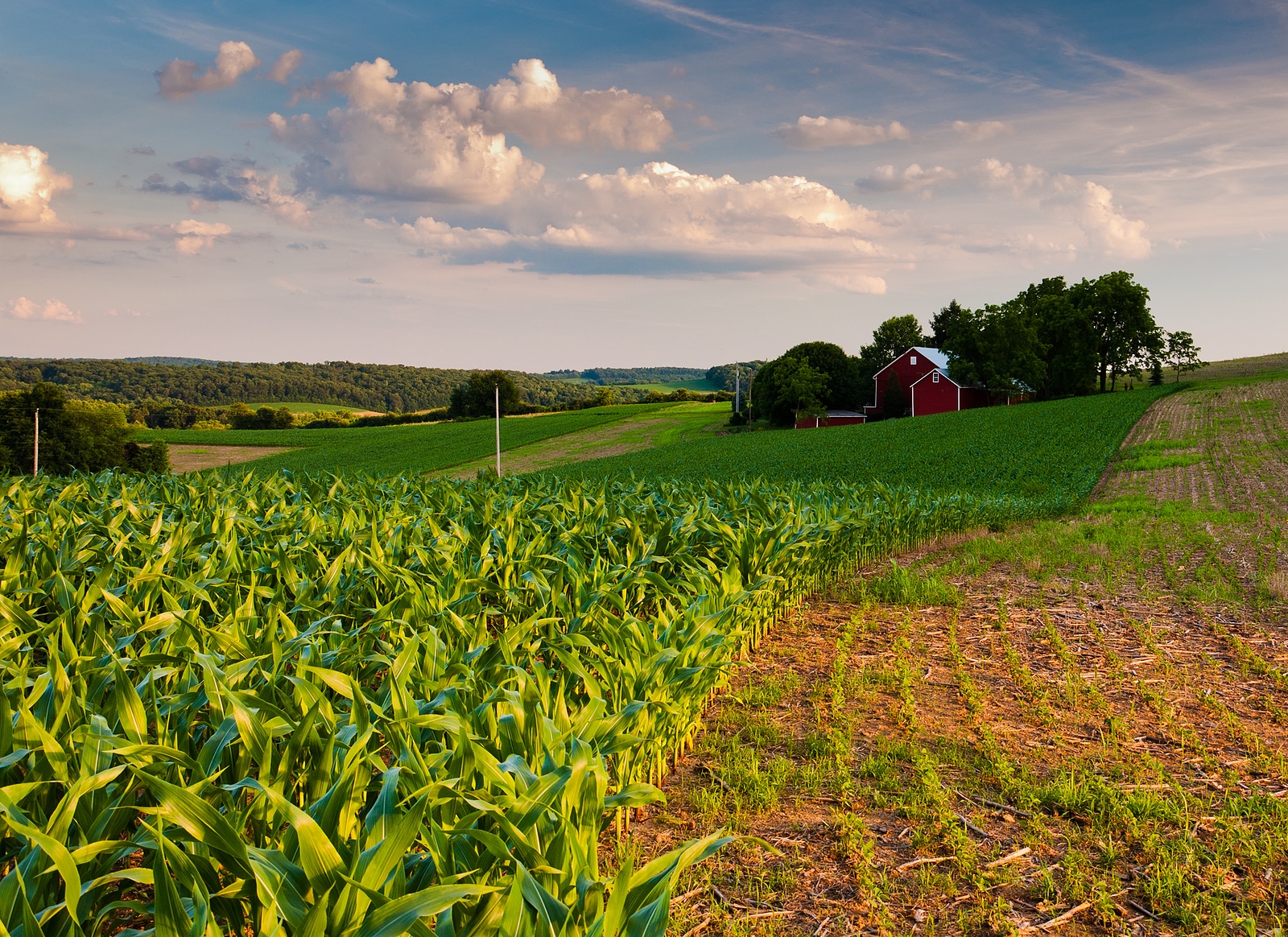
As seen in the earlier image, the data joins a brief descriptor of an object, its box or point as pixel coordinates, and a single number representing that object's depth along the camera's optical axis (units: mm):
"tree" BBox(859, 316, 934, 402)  88250
